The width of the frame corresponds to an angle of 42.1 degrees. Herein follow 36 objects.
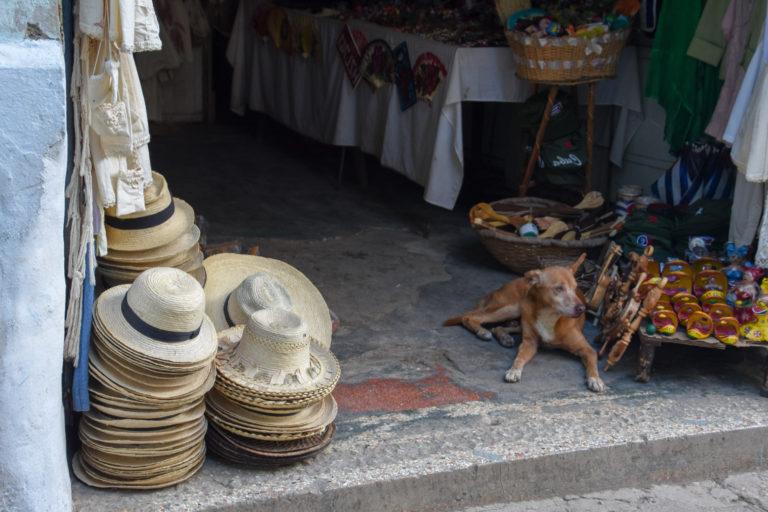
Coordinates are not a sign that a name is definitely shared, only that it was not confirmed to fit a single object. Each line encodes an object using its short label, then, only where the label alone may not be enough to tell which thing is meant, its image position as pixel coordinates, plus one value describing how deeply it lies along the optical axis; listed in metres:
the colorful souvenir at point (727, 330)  4.56
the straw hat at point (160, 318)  3.53
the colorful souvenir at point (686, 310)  4.68
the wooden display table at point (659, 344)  4.58
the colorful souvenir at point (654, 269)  5.16
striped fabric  5.79
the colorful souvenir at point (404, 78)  6.82
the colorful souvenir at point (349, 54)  7.57
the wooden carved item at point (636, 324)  4.69
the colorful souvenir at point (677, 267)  5.11
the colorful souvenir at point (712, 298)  4.77
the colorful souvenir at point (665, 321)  4.61
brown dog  4.74
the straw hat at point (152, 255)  4.00
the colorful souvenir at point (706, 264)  5.15
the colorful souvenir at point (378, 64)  7.13
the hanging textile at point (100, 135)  3.27
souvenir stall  3.55
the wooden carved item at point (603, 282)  5.27
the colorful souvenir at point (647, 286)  4.81
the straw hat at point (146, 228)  3.97
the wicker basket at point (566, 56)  5.90
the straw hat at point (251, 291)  4.26
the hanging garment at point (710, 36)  5.44
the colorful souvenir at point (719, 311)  4.66
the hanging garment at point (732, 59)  5.22
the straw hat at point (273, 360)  3.74
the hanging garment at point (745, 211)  5.00
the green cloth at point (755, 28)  5.00
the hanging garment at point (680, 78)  5.79
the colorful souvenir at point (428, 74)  6.46
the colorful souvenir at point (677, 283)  4.90
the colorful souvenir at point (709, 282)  4.91
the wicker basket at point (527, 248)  5.77
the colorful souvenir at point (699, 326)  4.58
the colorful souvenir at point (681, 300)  4.76
